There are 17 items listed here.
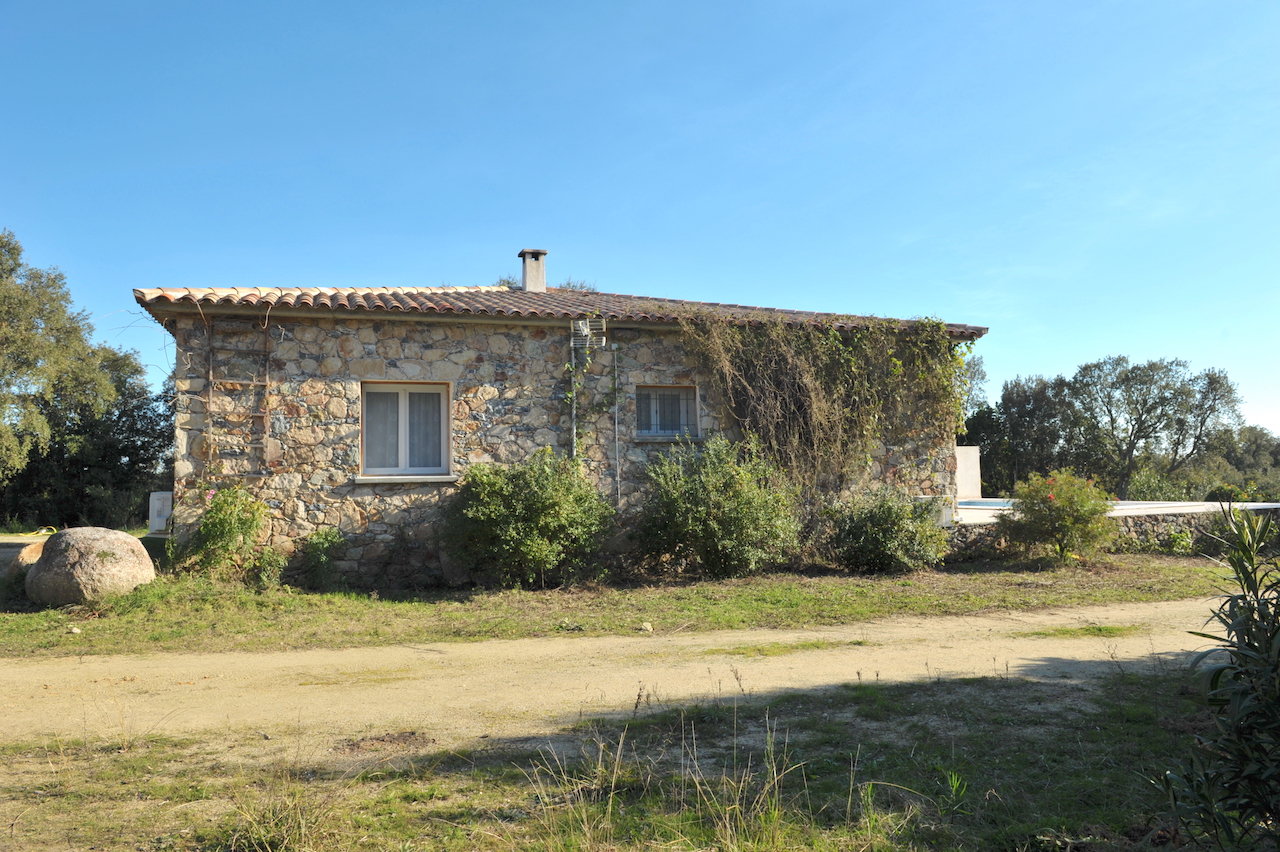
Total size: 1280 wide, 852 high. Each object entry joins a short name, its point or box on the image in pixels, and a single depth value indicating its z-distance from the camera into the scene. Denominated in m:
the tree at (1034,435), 29.17
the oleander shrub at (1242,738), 2.56
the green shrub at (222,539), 9.46
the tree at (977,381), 29.86
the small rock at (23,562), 9.47
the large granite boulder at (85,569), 8.52
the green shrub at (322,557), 9.86
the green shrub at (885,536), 11.05
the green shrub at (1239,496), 14.97
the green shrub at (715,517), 10.38
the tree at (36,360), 21.95
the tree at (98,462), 22.72
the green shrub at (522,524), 9.65
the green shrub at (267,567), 9.67
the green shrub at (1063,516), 11.55
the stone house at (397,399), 10.02
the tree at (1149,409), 29.59
